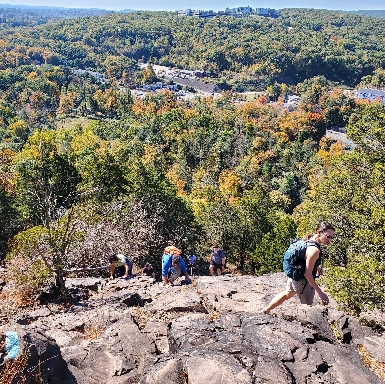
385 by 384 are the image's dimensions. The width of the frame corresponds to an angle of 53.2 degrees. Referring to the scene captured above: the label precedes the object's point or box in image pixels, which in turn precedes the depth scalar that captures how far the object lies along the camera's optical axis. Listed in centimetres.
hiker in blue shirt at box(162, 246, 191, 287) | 1235
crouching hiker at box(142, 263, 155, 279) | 1537
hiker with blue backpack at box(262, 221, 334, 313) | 724
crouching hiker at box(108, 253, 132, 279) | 1435
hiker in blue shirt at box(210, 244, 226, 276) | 1645
